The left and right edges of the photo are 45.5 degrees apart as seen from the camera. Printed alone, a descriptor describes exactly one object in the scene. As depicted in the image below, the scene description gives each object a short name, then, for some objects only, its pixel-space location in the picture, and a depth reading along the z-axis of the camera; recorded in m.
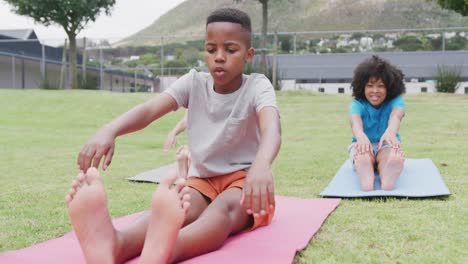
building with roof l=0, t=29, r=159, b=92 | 15.58
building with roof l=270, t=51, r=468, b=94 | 13.02
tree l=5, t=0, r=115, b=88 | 15.35
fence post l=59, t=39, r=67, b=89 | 15.39
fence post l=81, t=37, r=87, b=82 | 15.27
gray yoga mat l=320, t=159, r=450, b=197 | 3.21
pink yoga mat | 1.96
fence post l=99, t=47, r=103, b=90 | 15.38
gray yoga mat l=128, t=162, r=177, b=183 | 4.09
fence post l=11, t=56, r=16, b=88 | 15.99
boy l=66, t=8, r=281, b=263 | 1.73
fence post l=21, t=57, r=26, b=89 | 16.64
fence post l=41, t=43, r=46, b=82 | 15.29
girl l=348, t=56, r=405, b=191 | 3.57
